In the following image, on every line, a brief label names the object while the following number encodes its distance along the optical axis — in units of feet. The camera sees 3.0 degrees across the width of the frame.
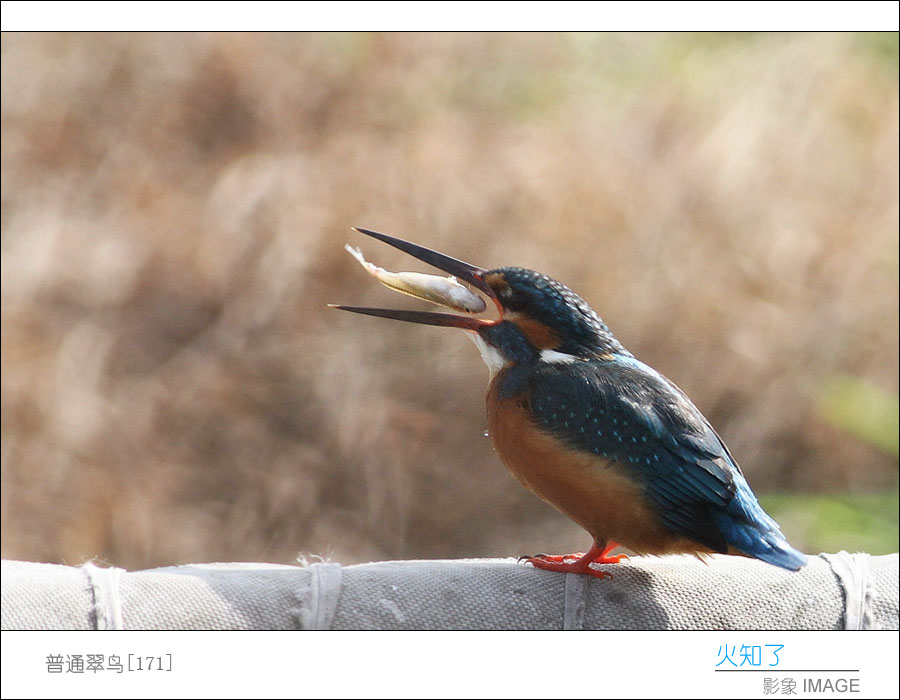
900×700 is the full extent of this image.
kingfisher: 15.36
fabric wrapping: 15.32
